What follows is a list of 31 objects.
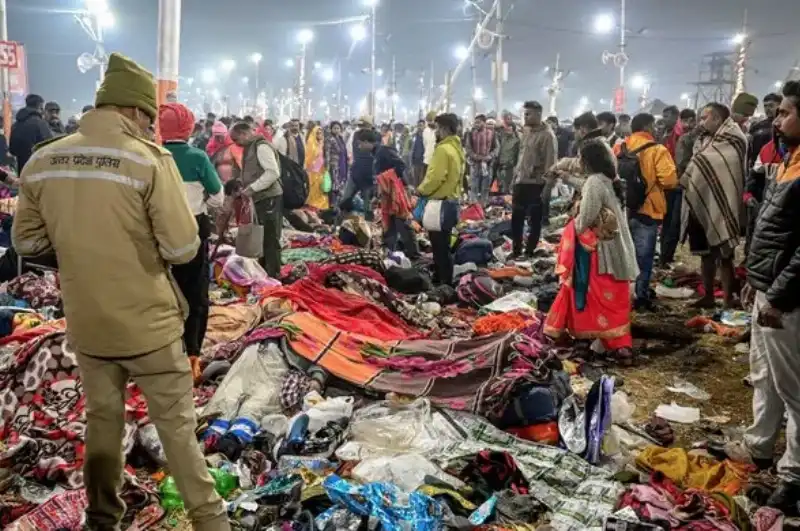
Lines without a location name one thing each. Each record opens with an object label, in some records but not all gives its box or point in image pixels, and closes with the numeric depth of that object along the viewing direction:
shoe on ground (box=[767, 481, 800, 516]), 3.94
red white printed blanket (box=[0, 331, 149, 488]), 4.20
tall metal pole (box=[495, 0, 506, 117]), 26.82
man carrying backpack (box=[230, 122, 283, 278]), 7.87
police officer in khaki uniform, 2.96
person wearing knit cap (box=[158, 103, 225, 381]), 5.31
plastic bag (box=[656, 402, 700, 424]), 5.35
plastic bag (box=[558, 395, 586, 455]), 4.61
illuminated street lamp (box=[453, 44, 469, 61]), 48.97
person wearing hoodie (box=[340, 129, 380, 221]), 11.09
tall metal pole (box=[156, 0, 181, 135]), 8.01
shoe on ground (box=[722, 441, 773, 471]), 4.50
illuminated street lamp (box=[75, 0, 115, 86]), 26.09
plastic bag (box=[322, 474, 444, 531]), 3.56
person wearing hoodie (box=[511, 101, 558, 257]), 10.13
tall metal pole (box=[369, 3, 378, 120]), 35.75
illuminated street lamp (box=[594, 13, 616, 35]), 34.78
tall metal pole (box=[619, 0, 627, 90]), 30.79
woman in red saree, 6.19
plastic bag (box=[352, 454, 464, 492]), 4.14
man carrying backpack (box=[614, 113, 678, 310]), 7.64
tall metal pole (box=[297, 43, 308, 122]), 36.03
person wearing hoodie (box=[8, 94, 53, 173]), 11.45
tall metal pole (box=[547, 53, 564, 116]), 35.25
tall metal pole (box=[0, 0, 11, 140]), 15.16
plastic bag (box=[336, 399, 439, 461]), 4.55
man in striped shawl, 7.39
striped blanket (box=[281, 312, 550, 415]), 5.07
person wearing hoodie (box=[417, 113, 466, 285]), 8.34
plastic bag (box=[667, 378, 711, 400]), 5.84
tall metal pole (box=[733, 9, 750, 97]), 29.88
